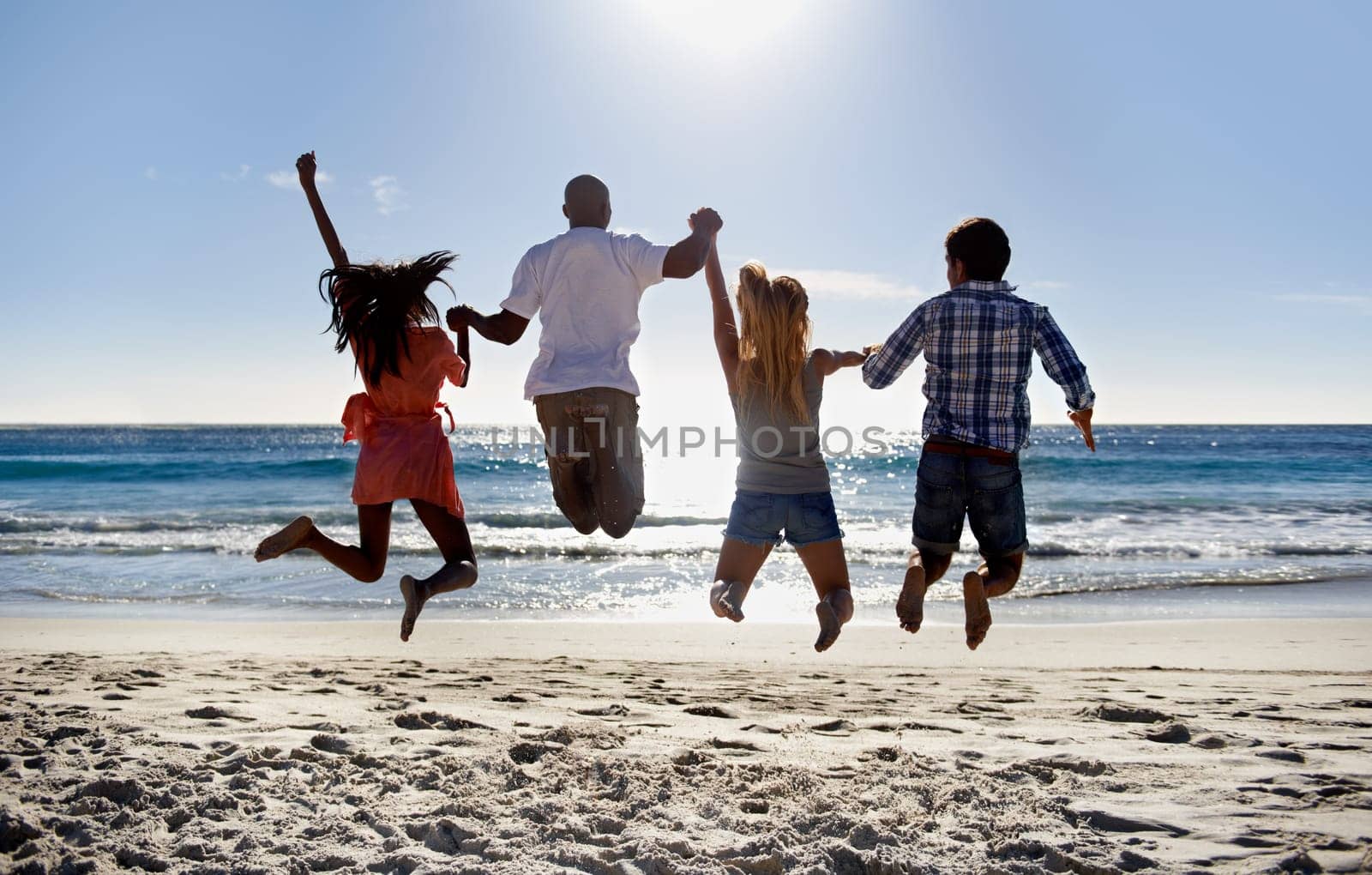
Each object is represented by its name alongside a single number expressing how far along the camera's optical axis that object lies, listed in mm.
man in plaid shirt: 4277
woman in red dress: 4555
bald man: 4543
